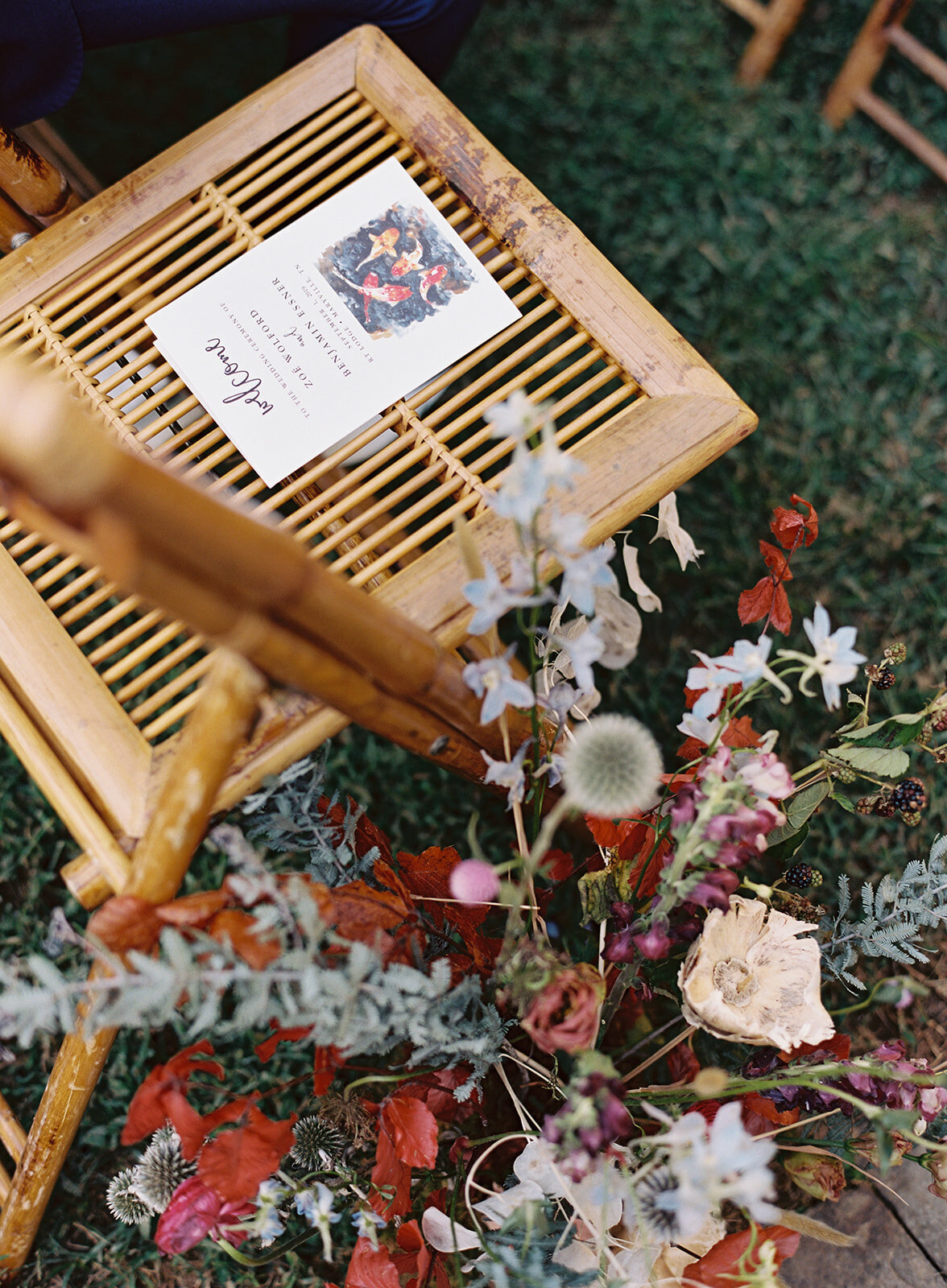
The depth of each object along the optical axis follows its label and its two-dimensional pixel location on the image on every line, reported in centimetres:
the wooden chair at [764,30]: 168
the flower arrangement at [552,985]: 60
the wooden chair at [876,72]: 158
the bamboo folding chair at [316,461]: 83
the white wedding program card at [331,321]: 93
